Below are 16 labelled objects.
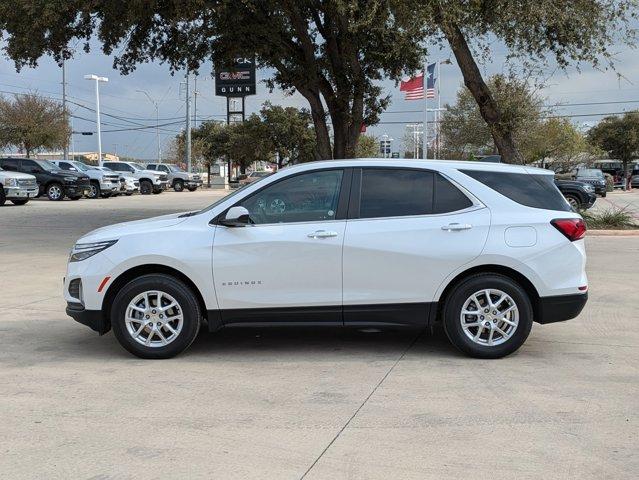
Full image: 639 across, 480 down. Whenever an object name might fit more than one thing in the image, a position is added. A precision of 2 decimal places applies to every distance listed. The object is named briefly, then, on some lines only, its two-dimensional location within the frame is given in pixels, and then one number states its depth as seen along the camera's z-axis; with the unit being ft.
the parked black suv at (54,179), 99.66
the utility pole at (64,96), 158.43
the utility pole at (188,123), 174.40
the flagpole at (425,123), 108.29
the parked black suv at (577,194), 62.75
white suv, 18.58
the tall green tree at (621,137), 195.57
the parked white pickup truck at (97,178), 112.98
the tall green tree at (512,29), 43.45
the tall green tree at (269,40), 48.11
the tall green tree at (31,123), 142.61
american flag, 110.62
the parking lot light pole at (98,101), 180.45
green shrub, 57.62
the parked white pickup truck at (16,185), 87.04
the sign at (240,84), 206.18
